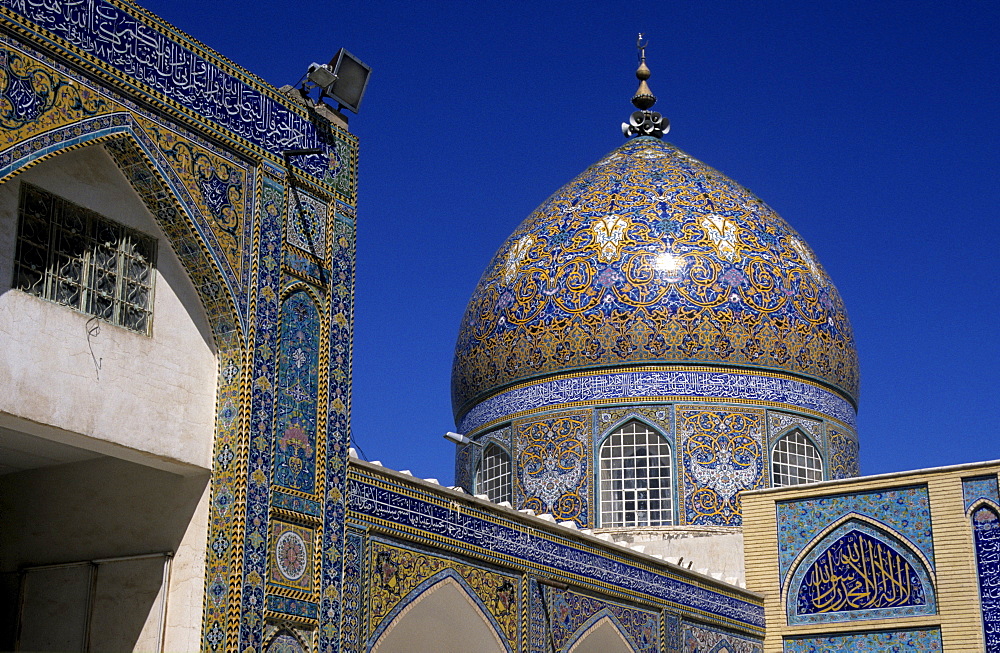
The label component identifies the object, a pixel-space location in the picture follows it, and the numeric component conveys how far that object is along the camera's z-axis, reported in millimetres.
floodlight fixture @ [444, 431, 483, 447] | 14656
